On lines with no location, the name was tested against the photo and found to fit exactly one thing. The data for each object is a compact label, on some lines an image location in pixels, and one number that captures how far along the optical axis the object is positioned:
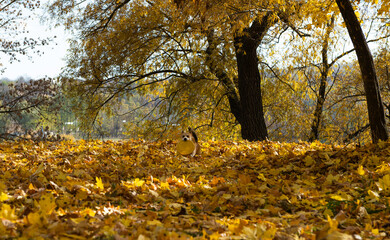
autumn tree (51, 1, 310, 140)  18.30
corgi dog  11.12
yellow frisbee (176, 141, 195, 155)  10.92
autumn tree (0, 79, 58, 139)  17.22
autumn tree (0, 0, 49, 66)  18.12
